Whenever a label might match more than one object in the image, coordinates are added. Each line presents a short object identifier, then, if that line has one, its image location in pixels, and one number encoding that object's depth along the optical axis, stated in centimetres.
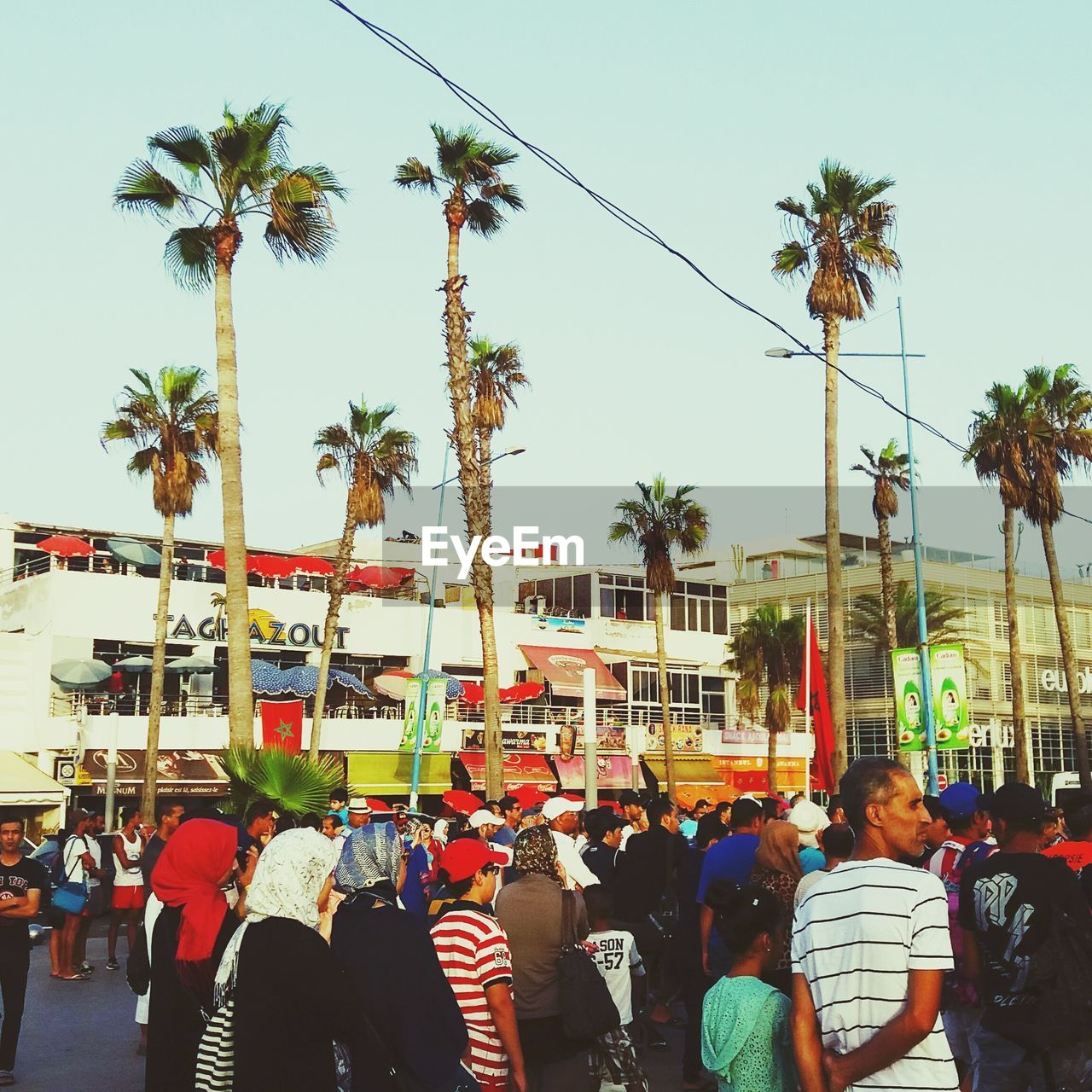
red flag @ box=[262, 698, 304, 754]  3494
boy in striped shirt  555
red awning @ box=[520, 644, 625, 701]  5003
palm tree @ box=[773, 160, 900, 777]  2875
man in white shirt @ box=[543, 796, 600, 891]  888
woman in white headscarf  438
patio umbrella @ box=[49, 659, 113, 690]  3888
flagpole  3072
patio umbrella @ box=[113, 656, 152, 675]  3990
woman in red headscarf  548
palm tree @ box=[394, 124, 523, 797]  2662
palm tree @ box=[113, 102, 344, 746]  2127
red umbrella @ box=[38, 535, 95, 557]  4084
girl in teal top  450
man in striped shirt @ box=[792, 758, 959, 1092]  377
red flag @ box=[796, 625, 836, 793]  2141
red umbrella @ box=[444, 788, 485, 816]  1603
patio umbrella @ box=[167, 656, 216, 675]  4112
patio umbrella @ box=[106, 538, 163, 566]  4222
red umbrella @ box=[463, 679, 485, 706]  4803
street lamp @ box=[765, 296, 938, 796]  2333
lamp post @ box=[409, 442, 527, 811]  3137
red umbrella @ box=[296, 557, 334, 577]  4681
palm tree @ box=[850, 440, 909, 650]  5016
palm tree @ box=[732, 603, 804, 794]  5234
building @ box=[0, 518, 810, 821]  3972
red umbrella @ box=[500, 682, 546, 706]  4825
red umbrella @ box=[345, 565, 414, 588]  4816
